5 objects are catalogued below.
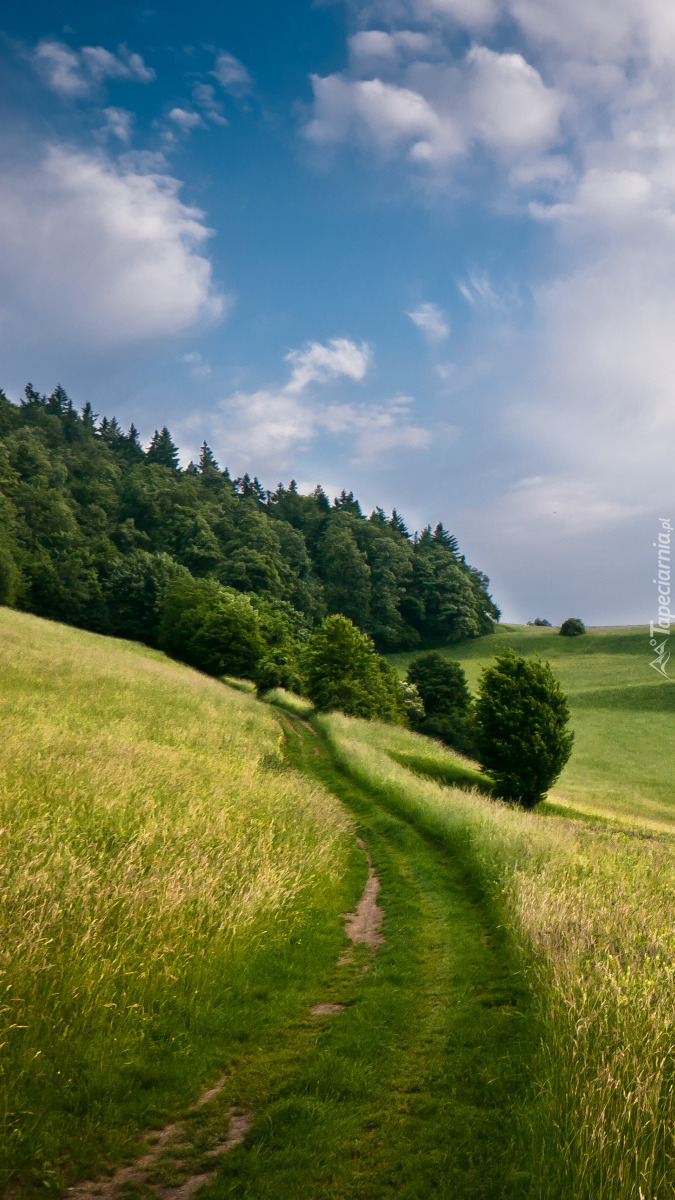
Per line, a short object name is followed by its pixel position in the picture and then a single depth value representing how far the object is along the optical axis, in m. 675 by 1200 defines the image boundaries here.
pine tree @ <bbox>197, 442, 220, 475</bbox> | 134.75
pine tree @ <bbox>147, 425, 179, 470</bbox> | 130.62
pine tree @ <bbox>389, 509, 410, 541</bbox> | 137.19
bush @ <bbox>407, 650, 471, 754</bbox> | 54.31
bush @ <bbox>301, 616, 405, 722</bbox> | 42.81
